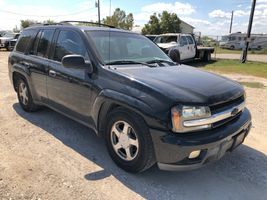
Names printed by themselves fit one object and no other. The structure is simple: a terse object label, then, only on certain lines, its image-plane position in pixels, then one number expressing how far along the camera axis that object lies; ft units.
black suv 7.04
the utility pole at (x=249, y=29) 43.41
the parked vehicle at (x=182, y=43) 36.02
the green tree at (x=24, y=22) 166.34
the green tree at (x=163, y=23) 114.39
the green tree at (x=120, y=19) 129.17
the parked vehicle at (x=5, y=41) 60.78
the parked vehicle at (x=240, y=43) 97.03
